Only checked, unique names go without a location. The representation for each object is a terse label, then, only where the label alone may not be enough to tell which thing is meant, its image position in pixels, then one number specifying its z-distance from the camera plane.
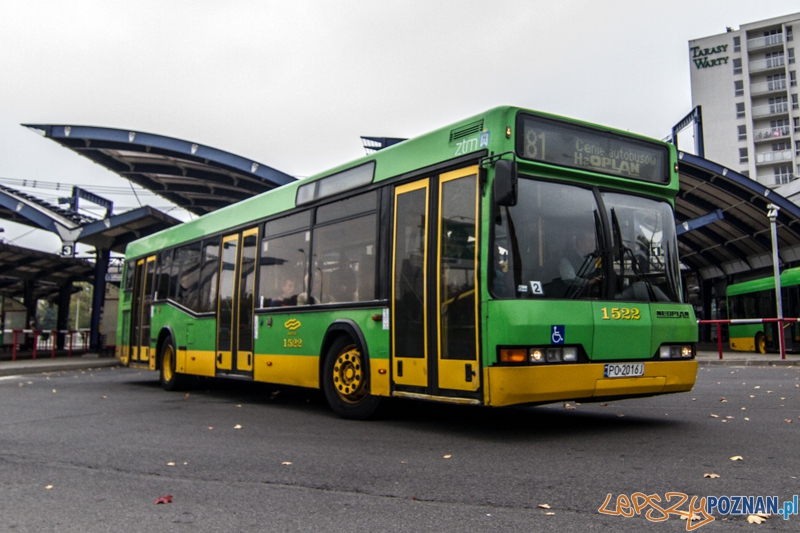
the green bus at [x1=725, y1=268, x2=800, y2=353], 23.70
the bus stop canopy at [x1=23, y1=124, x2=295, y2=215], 24.55
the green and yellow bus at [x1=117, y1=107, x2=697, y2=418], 6.70
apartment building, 73.19
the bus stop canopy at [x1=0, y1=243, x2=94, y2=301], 28.91
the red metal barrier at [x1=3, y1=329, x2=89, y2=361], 24.05
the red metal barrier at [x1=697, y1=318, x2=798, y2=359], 18.75
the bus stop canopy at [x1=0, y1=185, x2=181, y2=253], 26.25
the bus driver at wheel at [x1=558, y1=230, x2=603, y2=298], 6.93
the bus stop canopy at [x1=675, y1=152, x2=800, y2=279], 25.39
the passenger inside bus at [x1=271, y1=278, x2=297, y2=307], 9.91
